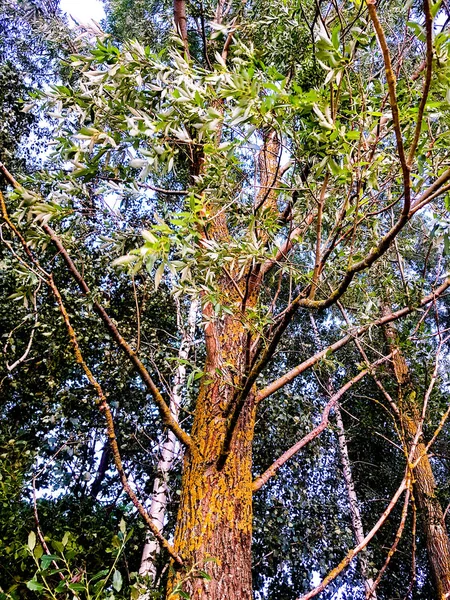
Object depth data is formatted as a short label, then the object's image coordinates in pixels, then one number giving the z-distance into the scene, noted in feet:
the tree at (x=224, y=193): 3.72
